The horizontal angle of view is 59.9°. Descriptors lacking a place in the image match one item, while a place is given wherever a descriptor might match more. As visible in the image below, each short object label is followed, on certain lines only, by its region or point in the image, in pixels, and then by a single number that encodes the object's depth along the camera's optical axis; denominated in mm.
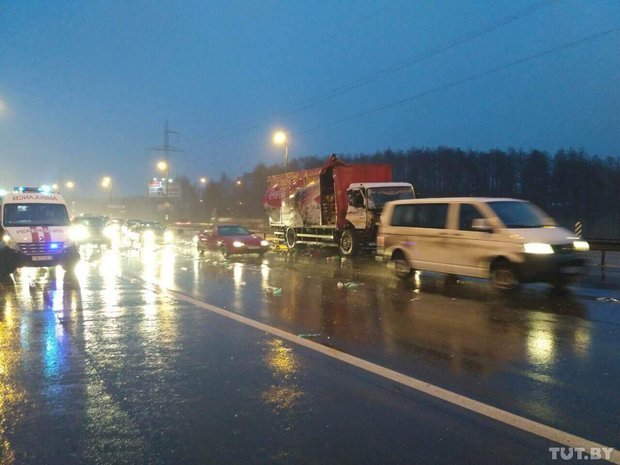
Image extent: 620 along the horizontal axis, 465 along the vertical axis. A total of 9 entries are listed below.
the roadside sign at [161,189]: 91750
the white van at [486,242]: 10828
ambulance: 15906
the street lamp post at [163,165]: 60634
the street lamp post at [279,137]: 32188
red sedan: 22469
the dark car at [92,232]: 31156
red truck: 20625
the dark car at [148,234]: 38781
